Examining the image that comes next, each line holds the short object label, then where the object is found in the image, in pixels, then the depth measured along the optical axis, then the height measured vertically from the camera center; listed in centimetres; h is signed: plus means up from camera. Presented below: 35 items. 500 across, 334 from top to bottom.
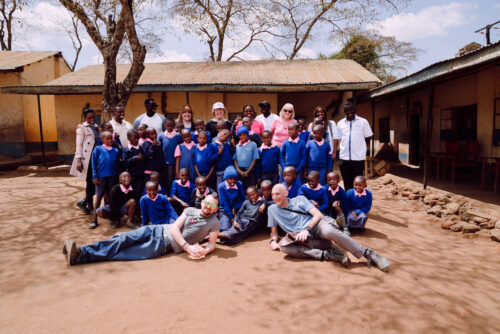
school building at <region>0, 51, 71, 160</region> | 1464 +167
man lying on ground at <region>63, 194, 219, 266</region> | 370 -115
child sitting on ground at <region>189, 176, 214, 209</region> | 461 -69
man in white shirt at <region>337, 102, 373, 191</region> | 515 -12
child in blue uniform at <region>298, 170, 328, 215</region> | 436 -72
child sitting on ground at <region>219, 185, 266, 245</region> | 436 -106
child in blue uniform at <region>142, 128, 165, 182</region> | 511 -17
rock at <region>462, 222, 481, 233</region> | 504 -144
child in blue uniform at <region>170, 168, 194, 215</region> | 486 -73
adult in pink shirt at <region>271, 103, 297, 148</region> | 519 +18
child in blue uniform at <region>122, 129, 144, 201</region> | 498 -25
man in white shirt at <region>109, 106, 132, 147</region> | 551 +30
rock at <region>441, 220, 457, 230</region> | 531 -145
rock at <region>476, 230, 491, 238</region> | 488 -149
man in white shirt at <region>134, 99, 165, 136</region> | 549 +40
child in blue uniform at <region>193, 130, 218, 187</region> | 502 -22
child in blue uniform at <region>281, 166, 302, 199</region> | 441 -59
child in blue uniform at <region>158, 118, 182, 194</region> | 530 -4
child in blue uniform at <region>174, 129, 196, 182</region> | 519 -22
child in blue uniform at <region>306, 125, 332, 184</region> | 480 -22
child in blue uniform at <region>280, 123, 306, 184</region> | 482 -17
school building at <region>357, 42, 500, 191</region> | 689 +57
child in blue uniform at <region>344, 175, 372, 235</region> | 458 -95
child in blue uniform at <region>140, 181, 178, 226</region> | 458 -92
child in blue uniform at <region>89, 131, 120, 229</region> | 499 -31
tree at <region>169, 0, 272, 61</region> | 1732 +707
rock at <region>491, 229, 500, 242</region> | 466 -145
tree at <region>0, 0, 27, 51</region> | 2183 +797
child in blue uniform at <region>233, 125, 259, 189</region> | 486 -23
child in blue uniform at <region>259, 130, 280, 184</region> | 493 -26
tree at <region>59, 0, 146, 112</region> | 754 +222
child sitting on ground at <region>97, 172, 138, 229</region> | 491 -91
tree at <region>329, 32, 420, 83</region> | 2150 +581
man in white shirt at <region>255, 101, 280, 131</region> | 545 +38
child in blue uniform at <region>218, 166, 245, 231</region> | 464 -79
